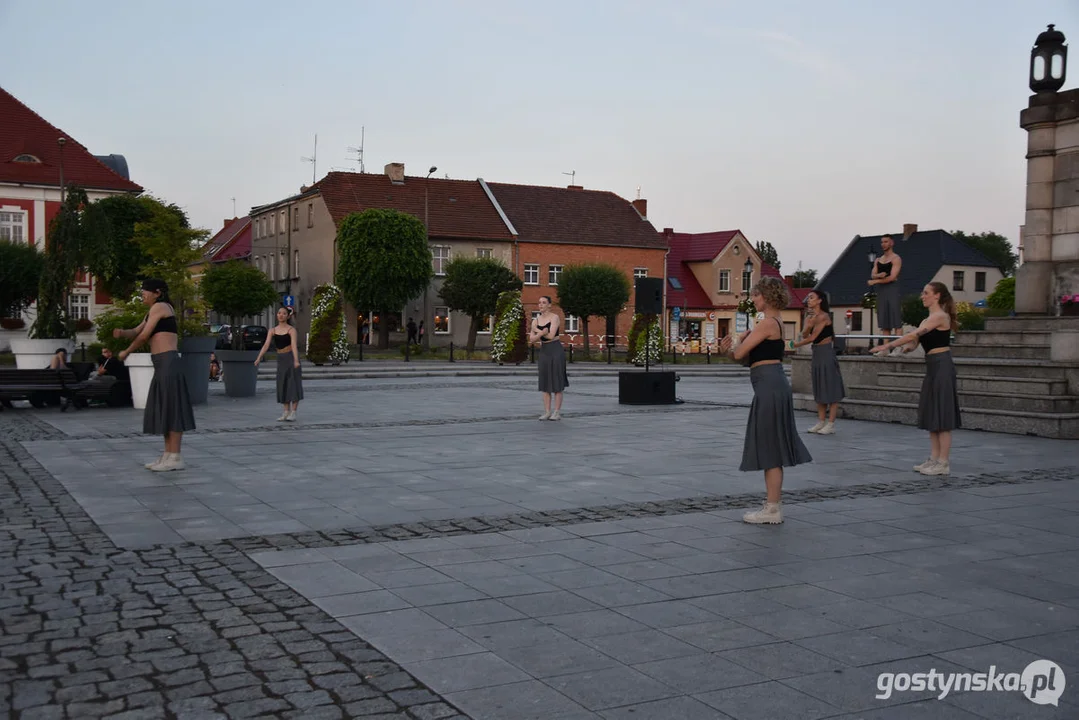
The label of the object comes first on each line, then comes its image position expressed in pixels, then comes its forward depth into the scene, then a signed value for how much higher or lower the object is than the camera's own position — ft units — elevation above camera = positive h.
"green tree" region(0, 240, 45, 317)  149.59 +7.93
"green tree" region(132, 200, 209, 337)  61.00 +4.53
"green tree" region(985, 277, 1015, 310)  192.20 +7.67
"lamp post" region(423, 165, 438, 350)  184.98 +4.28
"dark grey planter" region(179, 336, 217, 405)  59.31 -1.89
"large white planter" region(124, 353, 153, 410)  57.06 -2.61
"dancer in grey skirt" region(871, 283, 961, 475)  32.40 -1.26
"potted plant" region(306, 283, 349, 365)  118.01 +0.46
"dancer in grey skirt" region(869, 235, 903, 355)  53.01 +2.33
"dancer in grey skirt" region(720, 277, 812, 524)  24.81 -1.82
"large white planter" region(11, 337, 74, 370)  61.82 -1.37
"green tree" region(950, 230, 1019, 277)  347.36 +29.84
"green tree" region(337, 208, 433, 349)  177.99 +12.34
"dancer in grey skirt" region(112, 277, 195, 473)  32.27 -1.62
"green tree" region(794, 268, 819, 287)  439.22 +24.34
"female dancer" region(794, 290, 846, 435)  44.39 -1.24
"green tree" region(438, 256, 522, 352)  182.29 +8.26
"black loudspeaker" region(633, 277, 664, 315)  63.62 +2.41
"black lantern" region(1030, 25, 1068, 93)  55.52 +14.82
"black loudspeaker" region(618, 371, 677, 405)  63.52 -3.39
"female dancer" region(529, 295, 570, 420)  51.67 -1.55
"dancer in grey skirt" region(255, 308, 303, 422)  50.83 -1.79
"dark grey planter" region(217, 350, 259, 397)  69.26 -2.89
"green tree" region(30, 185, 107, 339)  64.08 +4.57
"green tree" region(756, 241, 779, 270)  447.83 +35.04
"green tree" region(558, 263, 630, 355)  188.24 +7.73
